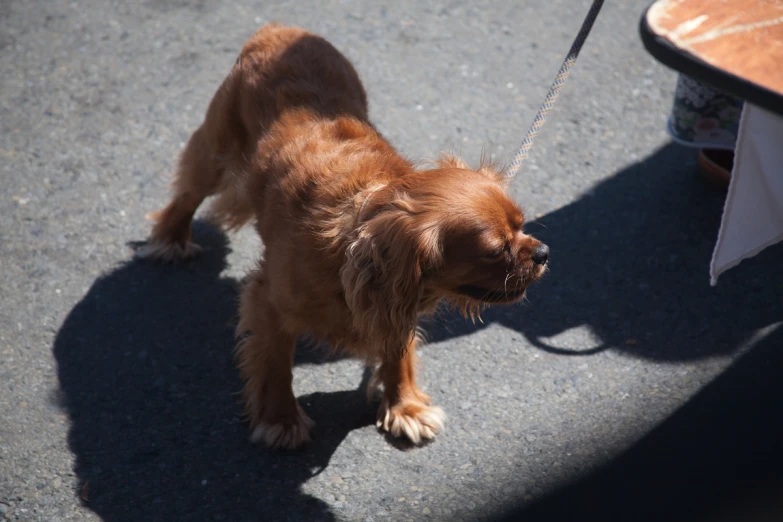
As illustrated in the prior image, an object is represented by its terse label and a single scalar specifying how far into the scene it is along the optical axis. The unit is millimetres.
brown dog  5410
